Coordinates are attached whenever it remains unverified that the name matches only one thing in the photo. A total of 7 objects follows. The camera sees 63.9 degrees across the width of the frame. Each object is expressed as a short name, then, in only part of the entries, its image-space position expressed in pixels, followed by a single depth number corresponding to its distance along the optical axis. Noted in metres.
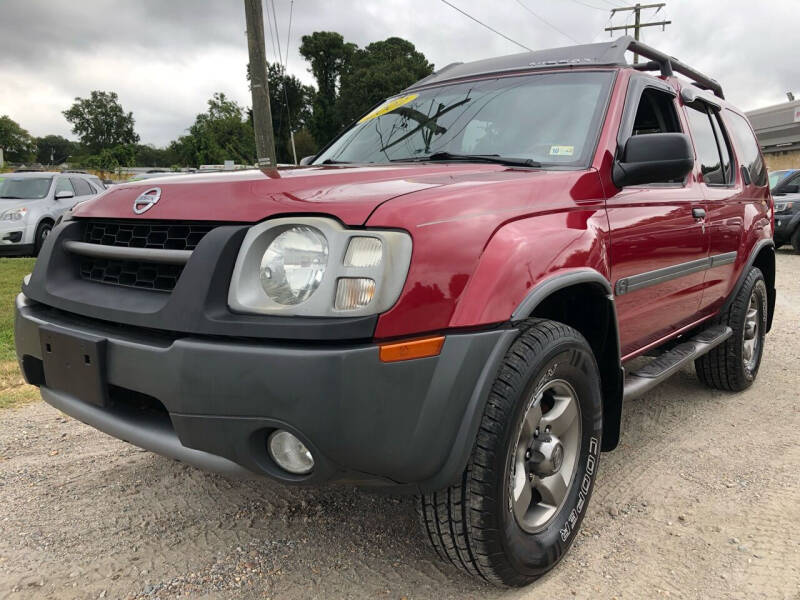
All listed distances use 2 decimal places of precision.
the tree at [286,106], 58.38
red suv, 1.65
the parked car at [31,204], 10.79
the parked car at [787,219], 12.81
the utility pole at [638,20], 32.28
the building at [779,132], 32.72
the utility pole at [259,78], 8.80
